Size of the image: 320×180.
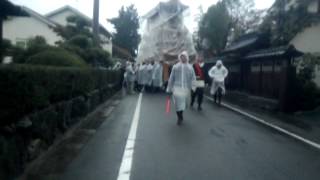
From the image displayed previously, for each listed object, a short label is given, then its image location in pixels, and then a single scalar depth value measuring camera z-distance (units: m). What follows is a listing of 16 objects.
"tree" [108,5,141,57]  33.70
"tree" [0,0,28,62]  6.18
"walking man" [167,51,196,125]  6.60
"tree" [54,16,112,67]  9.97
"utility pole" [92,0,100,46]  10.93
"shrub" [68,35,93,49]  10.20
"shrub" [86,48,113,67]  10.06
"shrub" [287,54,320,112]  8.53
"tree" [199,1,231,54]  19.82
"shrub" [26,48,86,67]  6.29
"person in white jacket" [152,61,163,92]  13.55
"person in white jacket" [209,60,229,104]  9.69
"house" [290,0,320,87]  11.09
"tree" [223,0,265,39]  19.56
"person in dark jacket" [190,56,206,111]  8.55
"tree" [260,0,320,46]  11.31
